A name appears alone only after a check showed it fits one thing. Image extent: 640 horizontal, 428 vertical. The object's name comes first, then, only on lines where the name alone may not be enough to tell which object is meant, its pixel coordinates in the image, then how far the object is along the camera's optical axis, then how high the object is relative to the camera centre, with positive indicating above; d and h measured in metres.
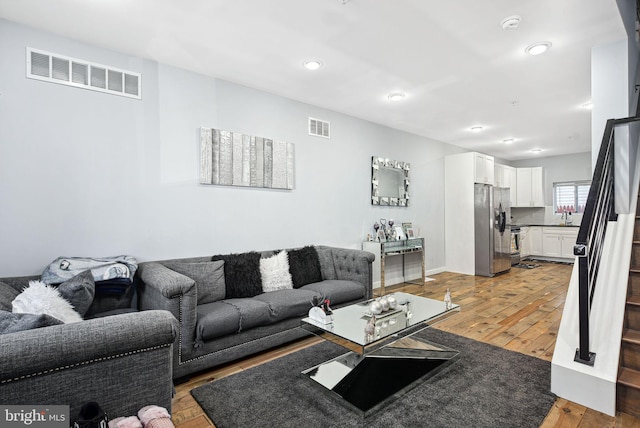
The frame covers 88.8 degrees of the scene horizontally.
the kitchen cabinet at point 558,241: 7.59 -0.74
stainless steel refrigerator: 6.07 -0.38
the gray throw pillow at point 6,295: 1.84 -0.50
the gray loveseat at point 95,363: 1.17 -0.58
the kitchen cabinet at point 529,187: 8.23 +0.58
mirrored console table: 4.82 -0.61
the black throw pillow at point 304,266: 3.61 -0.61
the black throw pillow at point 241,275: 3.09 -0.60
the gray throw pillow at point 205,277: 2.93 -0.58
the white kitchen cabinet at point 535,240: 8.12 -0.75
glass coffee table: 2.12 -1.19
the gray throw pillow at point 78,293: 2.03 -0.49
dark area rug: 1.90 -1.21
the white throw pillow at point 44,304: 1.77 -0.49
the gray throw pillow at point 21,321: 1.32 -0.44
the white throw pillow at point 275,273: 3.36 -0.64
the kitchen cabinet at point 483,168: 6.34 +0.85
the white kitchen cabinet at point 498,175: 7.59 +0.85
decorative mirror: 5.19 +0.50
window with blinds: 8.01 +0.35
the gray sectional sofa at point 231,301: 2.38 -0.79
